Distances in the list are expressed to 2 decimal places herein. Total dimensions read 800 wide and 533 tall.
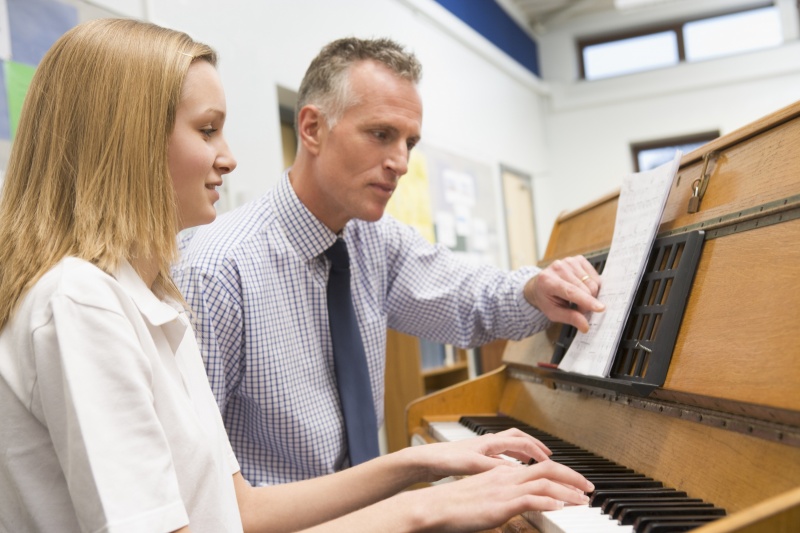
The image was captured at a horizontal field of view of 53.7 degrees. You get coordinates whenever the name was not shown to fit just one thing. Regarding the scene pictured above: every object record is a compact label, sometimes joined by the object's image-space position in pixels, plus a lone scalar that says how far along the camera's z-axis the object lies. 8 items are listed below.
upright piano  0.95
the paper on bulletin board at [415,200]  4.36
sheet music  1.40
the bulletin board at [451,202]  4.58
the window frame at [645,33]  7.46
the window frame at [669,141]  7.55
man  1.72
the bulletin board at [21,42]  2.14
